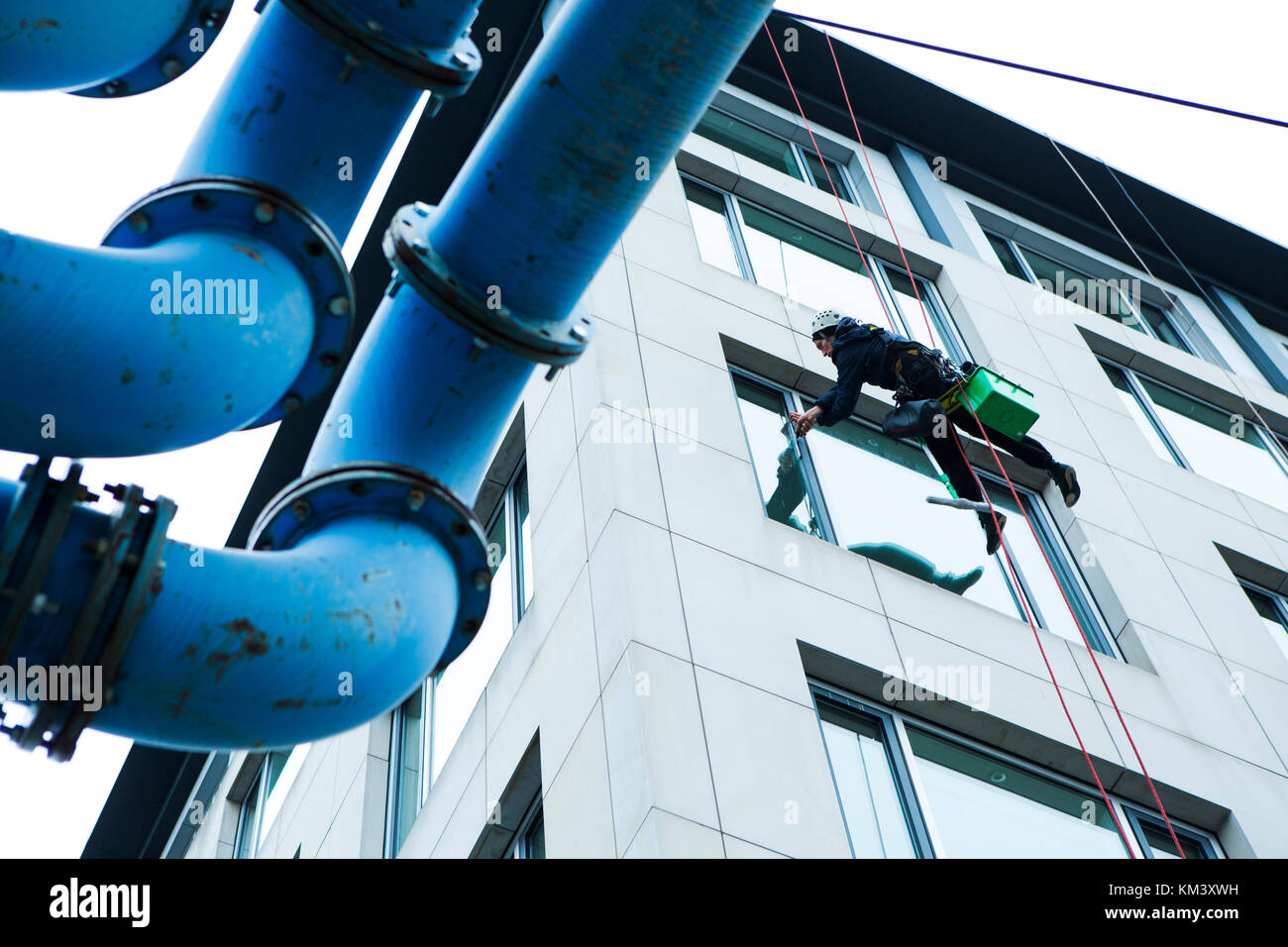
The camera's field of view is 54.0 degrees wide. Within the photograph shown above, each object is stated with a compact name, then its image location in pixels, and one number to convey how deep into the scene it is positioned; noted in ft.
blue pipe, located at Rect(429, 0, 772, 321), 9.05
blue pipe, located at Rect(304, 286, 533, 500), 10.03
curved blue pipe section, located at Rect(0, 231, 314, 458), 8.21
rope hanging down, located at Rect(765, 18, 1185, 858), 23.99
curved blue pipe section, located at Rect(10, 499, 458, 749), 8.09
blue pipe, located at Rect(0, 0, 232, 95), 9.41
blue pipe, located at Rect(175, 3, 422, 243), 10.71
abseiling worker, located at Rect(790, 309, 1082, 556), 29.12
